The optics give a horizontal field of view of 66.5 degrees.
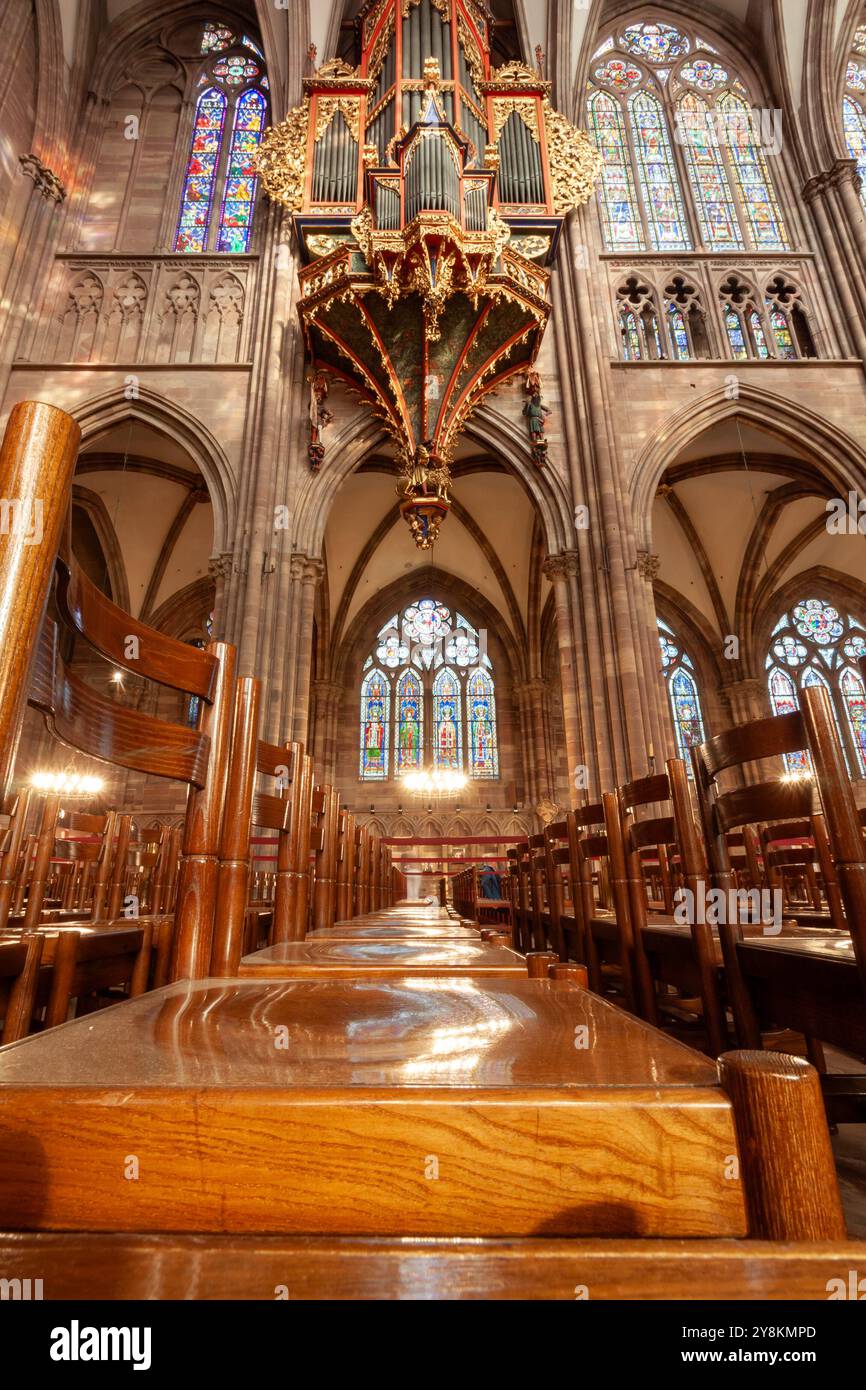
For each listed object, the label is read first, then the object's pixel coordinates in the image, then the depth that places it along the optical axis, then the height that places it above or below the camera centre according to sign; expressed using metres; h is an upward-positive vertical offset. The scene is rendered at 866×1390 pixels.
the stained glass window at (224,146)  10.03 +11.92
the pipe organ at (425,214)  7.21 +7.78
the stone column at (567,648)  7.71 +3.05
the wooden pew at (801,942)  1.34 -0.01
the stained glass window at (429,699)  14.10 +4.51
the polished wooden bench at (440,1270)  0.42 -0.22
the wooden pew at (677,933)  1.92 -0.08
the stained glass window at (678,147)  10.12 +11.63
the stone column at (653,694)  7.20 +2.29
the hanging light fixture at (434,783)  13.14 +2.49
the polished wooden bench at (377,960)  1.34 -0.10
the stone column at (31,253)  8.59 +8.61
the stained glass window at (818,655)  13.62 +5.16
